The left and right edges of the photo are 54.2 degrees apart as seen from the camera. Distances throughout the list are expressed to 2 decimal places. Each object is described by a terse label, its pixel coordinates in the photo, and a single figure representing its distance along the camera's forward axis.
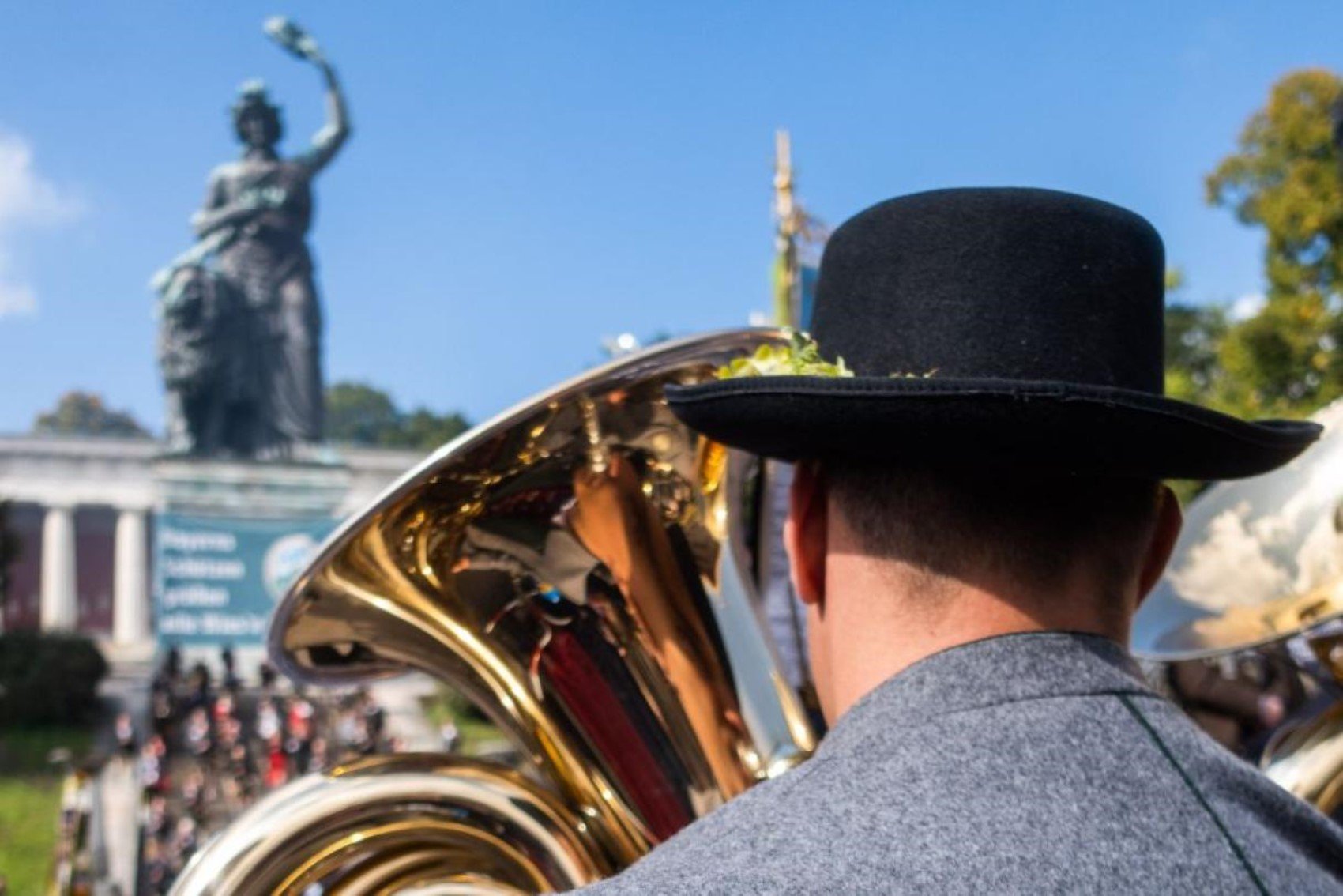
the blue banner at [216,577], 23.84
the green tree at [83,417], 71.88
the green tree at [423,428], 58.75
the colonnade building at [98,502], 32.66
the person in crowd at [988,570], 0.95
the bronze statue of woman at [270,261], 29.77
